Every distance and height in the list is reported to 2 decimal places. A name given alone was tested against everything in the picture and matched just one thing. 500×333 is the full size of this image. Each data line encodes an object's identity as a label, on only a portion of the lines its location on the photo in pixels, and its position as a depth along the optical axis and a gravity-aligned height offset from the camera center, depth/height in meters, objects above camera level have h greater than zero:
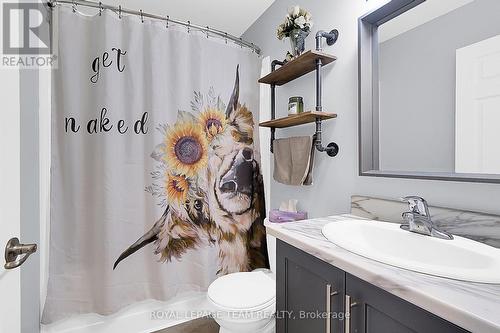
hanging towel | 1.40 +0.03
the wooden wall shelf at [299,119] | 1.28 +0.27
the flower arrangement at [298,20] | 1.36 +0.82
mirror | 0.82 +0.30
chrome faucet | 0.80 -0.19
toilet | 1.16 -0.71
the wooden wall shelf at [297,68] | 1.27 +0.59
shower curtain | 1.35 +0.01
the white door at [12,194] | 0.65 -0.09
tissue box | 1.52 -0.34
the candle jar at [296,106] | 1.48 +0.37
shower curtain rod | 1.34 +0.94
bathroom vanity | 0.46 -0.32
